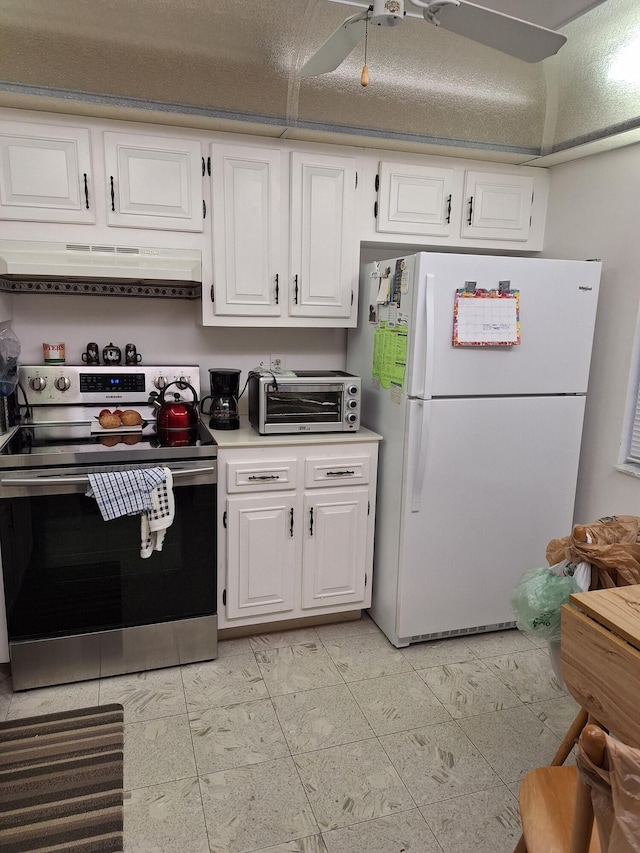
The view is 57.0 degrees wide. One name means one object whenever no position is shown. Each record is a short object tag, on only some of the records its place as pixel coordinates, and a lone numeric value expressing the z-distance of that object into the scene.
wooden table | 1.03
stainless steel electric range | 2.18
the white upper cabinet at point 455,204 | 2.82
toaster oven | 2.59
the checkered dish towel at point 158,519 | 2.24
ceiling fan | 1.42
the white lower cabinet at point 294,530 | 2.52
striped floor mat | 1.70
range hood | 2.35
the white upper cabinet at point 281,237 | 2.62
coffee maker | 2.71
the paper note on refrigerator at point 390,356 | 2.51
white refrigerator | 2.43
